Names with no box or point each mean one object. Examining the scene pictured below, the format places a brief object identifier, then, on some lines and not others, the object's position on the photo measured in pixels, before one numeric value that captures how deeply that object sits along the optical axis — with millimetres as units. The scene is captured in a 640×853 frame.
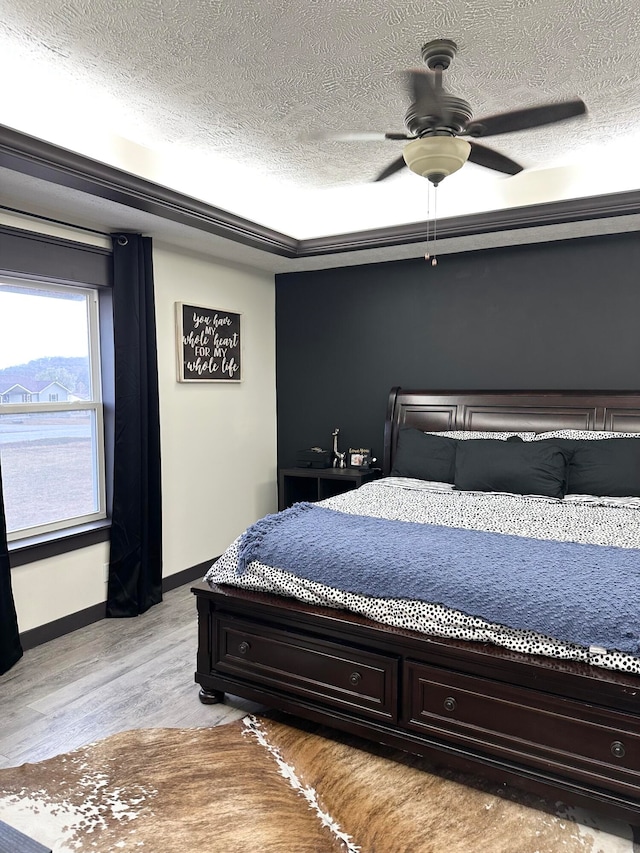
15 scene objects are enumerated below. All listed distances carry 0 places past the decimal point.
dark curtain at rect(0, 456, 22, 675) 3003
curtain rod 3062
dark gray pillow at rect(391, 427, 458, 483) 3883
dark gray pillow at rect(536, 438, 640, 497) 3328
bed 1895
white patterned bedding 2021
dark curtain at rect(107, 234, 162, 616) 3684
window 3311
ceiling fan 2219
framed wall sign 4188
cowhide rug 1894
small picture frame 4660
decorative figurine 4761
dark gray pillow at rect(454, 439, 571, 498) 3406
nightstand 4423
